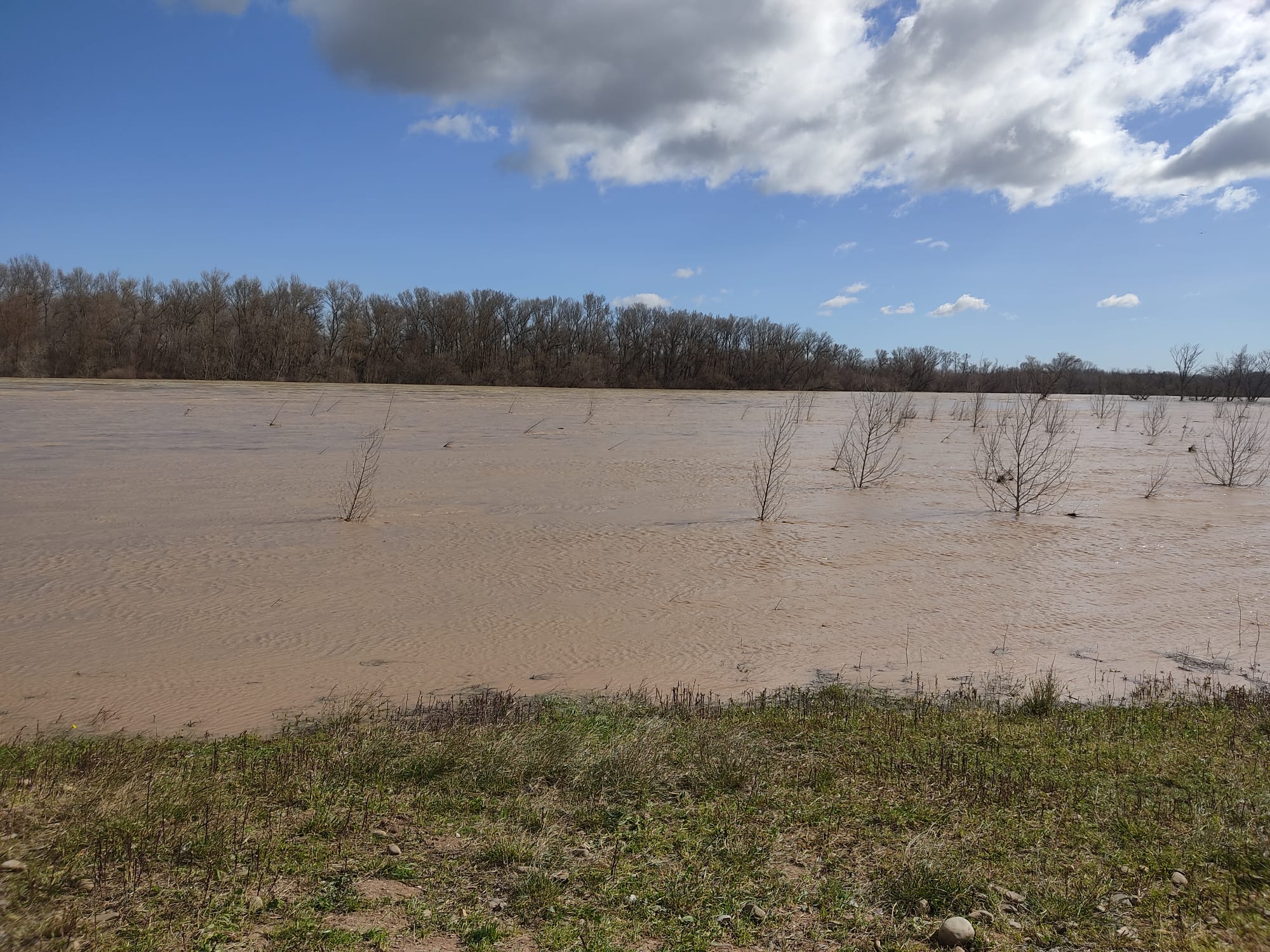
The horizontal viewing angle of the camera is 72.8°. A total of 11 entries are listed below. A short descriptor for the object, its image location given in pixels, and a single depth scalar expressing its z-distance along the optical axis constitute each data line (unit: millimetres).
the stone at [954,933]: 3016
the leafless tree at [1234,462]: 20062
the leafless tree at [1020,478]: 16062
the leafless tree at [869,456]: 18391
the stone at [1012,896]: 3295
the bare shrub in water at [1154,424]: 32572
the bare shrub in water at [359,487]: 13008
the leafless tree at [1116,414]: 38594
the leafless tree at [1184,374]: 57744
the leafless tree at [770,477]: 14349
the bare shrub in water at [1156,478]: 17812
